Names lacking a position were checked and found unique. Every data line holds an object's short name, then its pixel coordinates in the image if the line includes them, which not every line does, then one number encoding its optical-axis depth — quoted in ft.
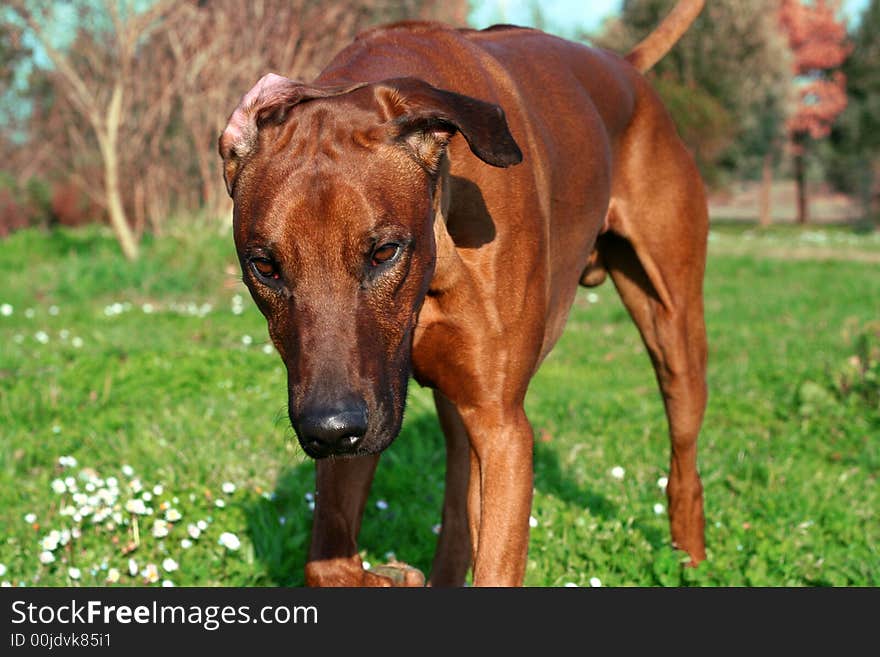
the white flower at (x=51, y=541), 12.11
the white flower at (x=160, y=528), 12.51
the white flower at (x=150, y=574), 11.86
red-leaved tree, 106.93
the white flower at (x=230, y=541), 12.16
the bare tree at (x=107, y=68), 37.65
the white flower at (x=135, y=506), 12.70
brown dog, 7.45
